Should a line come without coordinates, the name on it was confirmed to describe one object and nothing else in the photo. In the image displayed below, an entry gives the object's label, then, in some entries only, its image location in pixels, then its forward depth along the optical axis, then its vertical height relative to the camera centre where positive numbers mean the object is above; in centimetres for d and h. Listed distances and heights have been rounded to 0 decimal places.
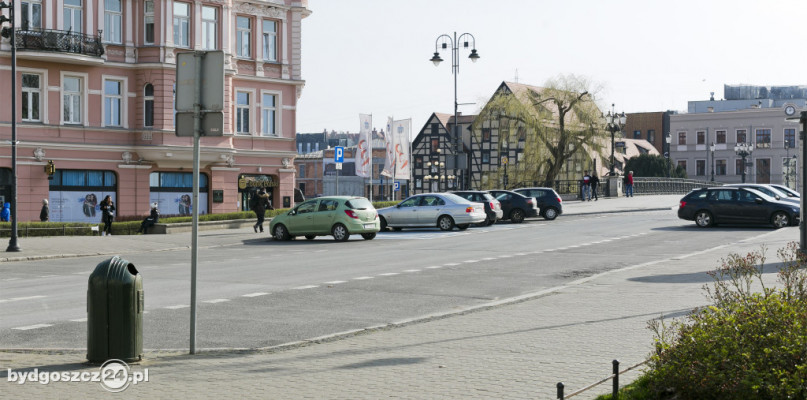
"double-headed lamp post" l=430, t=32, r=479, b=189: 4825 +714
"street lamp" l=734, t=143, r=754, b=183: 8131 +444
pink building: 4003 +423
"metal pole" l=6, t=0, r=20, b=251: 2722 +141
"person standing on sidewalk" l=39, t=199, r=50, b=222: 3812 -60
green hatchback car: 3178 -70
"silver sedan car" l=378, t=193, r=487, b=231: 3606 -53
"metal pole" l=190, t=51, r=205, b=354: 957 +74
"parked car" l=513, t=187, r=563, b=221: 4275 -14
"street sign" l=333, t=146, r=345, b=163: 4523 +203
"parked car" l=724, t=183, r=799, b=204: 3478 +27
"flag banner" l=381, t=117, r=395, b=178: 5834 +241
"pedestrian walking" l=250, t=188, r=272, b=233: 3619 -22
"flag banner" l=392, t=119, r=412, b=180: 5747 +336
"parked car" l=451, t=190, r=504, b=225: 3869 -17
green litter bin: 880 -104
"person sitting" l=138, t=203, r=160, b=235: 3659 -84
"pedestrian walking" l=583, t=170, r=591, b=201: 5990 +73
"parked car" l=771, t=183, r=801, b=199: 3801 +29
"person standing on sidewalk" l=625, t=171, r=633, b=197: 6431 +98
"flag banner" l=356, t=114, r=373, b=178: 5672 +296
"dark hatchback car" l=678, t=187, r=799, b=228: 3347 -31
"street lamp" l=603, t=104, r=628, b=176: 6103 +488
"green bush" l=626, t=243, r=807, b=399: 604 -101
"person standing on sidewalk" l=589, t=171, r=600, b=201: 5956 +100
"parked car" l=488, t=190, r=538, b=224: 4094 -35
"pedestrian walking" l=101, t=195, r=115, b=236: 3703 -58
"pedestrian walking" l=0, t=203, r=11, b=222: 3778 -60
